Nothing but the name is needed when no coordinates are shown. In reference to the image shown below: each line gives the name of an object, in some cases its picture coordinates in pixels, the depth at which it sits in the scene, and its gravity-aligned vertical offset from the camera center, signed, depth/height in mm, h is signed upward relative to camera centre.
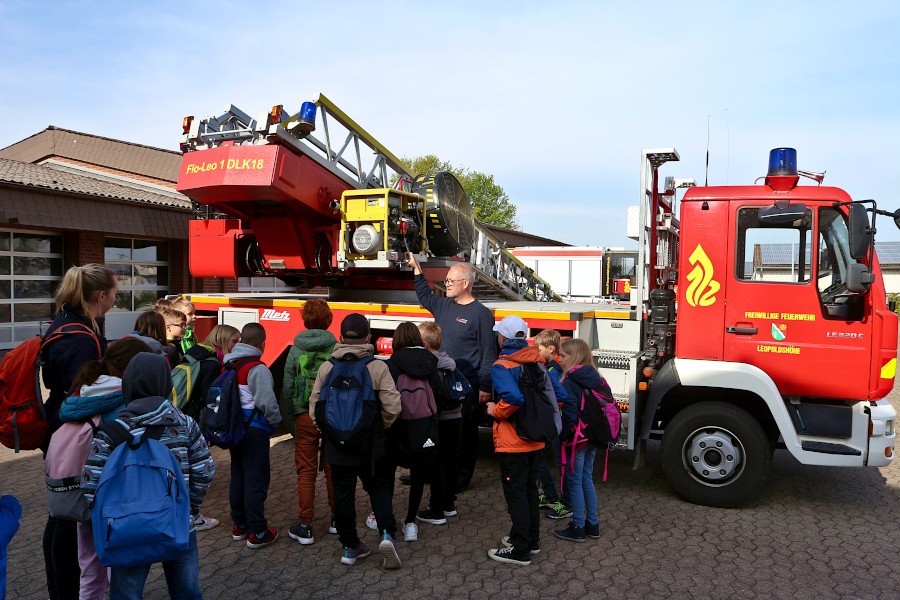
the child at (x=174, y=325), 5273 -358
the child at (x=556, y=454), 4391 -1111
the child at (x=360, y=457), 3902 -1030
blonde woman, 3125 -350
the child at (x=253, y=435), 4195 -977
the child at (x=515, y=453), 3949 -1024
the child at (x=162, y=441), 2635 -685
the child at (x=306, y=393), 4465 -764
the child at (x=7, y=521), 2367 -878
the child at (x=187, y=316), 5816 -340
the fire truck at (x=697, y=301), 4926 -114
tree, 51525 +6744
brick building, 12242 +847
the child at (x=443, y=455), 4527 -1231
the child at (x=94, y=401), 2854 -526
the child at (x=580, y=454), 4418 -1140
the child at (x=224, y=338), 4484 -388
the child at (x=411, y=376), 4148 -606
